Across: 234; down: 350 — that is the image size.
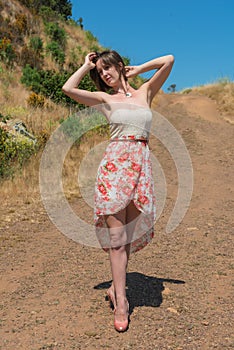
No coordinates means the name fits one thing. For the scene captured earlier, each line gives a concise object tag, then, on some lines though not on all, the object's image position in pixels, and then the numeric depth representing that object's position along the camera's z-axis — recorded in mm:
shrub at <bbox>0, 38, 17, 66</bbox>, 15845
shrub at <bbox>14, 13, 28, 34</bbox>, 18516
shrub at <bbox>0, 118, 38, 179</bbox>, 8078
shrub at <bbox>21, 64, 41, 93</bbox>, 14227
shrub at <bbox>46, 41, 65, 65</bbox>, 18141
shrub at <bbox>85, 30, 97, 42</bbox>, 24948
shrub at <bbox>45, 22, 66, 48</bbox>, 20328
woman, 3117
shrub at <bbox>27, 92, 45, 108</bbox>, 12062
